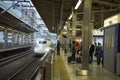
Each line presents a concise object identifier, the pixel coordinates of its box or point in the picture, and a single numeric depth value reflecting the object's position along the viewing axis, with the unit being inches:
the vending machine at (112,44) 268.0
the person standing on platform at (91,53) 401.1
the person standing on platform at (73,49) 401.3
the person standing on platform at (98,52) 384.0
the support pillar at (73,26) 468.0
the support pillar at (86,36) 268.2
